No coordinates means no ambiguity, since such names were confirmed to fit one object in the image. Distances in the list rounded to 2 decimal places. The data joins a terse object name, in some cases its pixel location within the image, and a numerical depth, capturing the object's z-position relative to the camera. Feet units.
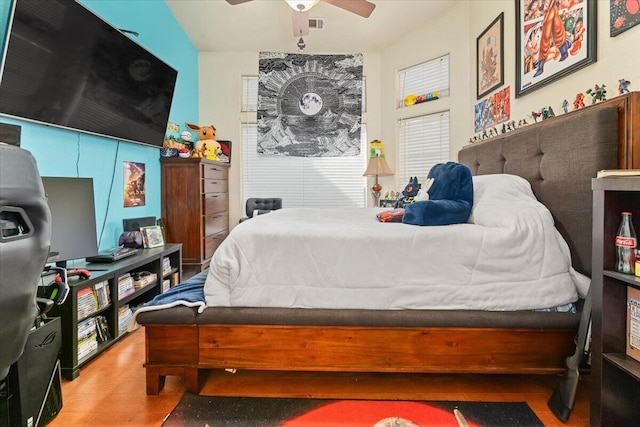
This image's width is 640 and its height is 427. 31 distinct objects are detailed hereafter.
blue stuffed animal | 5.82
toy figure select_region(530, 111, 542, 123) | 7.34
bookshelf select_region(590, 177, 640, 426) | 4.22
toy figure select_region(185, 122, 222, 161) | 13.64
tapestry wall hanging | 15.44
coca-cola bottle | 4.08
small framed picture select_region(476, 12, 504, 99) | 9.28
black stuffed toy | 9.45
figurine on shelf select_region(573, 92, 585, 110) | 6.15
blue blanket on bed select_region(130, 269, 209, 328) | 5.16
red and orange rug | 4.67
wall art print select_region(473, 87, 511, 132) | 9.04
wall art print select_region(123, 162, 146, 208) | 9.84
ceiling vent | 12.20
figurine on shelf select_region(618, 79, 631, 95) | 5.23
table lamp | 14.12
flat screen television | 5.92
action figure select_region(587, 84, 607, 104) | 5.63
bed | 5.10
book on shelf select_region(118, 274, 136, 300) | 7.48
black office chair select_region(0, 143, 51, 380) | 2.37
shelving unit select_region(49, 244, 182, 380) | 5.83
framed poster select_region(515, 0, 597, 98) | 5.99
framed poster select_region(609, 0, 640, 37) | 4.99
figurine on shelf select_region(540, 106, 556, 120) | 6.99
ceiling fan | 8.27
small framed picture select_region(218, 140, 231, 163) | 15.01
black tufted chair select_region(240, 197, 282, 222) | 14.93
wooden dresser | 11.96
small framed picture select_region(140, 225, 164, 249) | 9.60
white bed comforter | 5.16
